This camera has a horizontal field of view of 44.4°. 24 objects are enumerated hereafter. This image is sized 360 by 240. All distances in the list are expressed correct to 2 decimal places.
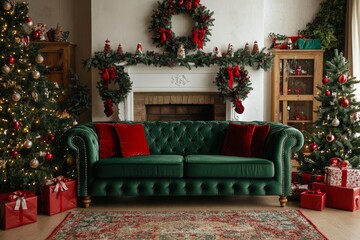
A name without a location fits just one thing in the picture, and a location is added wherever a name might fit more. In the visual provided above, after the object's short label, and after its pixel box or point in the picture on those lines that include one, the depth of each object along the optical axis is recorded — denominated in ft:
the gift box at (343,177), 15.16
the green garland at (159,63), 22.30
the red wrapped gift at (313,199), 14.94
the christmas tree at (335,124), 17.04
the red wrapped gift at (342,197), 14.92
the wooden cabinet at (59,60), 22.99
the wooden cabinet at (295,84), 23.52
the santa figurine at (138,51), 22.34
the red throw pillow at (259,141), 16.16
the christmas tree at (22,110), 14.48
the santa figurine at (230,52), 22.56
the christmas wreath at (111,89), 22.21
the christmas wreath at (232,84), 22.29
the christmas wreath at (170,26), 22.54
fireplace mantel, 22.94
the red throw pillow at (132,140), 16.22
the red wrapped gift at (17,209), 13.02
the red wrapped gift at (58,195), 14.46
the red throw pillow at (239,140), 16.29
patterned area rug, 12.29
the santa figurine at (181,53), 22.34
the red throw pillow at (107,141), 16.14
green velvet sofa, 15.06
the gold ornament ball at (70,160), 15.98
